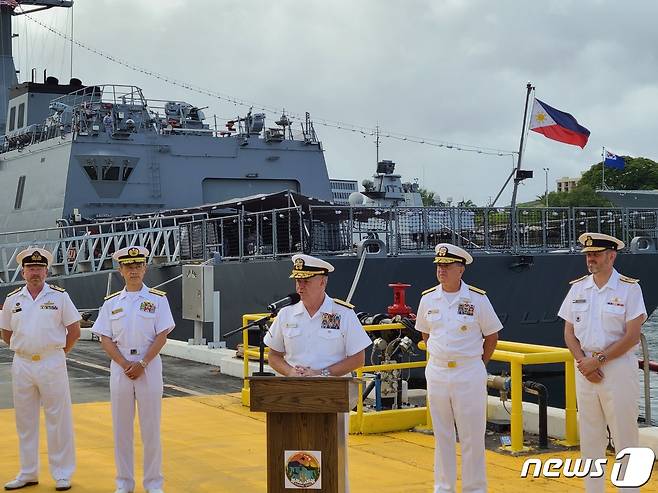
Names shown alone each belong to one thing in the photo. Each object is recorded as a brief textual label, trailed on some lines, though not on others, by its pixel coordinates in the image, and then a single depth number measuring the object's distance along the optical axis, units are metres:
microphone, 6.11
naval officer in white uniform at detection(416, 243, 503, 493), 5.72
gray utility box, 14.09
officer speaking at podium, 5.33
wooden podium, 4.86
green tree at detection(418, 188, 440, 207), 87.28
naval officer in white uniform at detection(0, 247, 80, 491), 6.41
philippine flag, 18.78
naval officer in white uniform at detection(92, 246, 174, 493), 6.18
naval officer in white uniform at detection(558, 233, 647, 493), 5.49
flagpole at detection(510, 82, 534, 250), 16.56
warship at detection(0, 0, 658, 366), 15.76
